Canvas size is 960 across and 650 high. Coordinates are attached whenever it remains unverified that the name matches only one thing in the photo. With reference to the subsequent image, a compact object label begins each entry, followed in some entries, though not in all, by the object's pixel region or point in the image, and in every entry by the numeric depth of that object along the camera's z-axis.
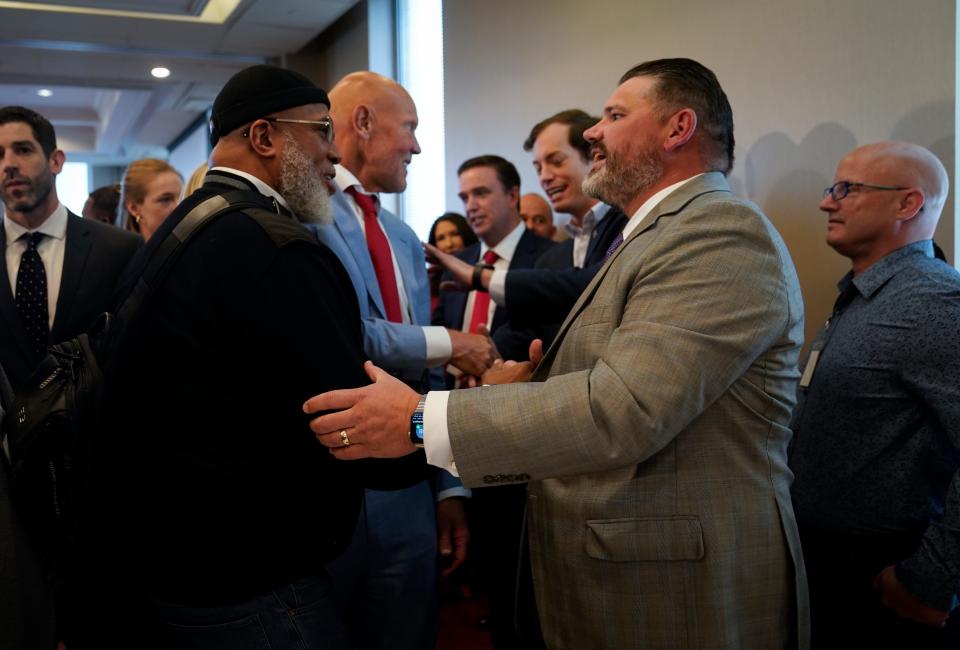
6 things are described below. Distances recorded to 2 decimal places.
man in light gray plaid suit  1.27
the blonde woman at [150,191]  3.56
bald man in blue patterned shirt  1.90
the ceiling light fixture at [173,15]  6.23
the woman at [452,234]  4.54
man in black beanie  1.30
